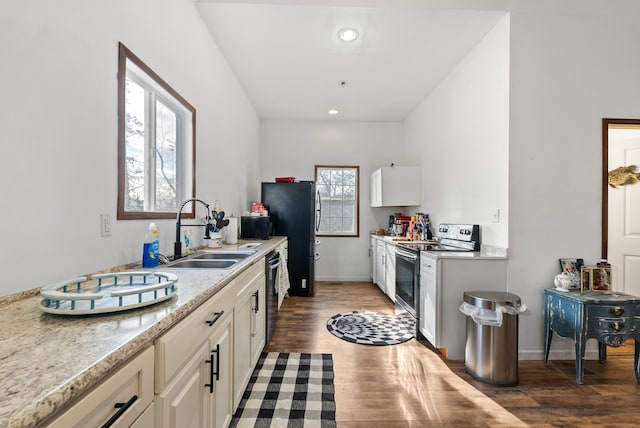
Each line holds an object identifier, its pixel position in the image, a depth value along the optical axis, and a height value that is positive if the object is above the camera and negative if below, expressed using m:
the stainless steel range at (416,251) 2.91 -0.36
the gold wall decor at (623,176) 3.09 +0.47
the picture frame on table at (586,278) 2.29 -0.46
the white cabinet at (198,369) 0.86 -0.56
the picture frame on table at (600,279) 2.29 -0.46
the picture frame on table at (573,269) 2.35 -0.41
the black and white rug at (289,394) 1.72 -1.18
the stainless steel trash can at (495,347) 2.11 -0.93
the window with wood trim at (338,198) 5.46 +0.35
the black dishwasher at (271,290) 2.52 -0.67
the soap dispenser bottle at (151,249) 1.64 -0.19
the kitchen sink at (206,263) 1.93 -0.32
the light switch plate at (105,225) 1.39 -0.05
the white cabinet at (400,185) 4.62 +0.51
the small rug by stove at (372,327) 2.84 -1.17
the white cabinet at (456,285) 2.52 -0.57
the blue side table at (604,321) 2.08 -0.72
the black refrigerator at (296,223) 4.33 -0.10
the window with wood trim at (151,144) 1.57 +0.49
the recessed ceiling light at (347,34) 2.75 +1.73
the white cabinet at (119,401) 0.53 -0.39
